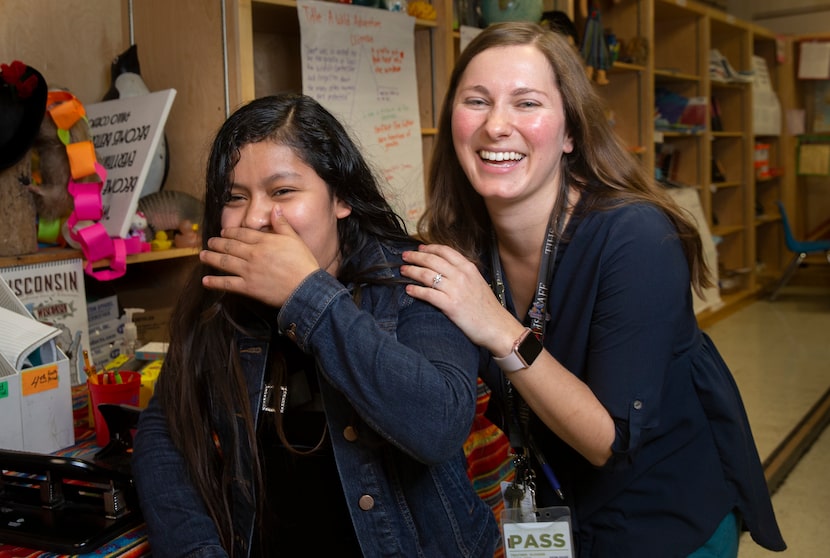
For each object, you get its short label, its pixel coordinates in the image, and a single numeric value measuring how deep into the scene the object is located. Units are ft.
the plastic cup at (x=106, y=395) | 4.76
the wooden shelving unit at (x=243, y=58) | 7.30
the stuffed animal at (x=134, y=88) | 7.23
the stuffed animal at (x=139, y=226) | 6.77
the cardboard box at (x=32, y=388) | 4.34
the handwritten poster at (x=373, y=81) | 8.37
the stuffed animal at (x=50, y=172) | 5.98
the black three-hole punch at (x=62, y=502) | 3.68
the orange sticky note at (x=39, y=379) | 4.43
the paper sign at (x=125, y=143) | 6.49
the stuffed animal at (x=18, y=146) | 5.59
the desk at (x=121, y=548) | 3.57
